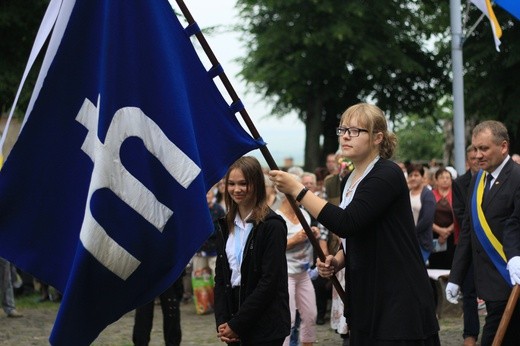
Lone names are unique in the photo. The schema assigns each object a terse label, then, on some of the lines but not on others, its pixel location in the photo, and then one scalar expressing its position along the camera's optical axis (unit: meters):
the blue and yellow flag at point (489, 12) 14.77
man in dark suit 7.91
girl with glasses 5.52
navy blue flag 5.75
